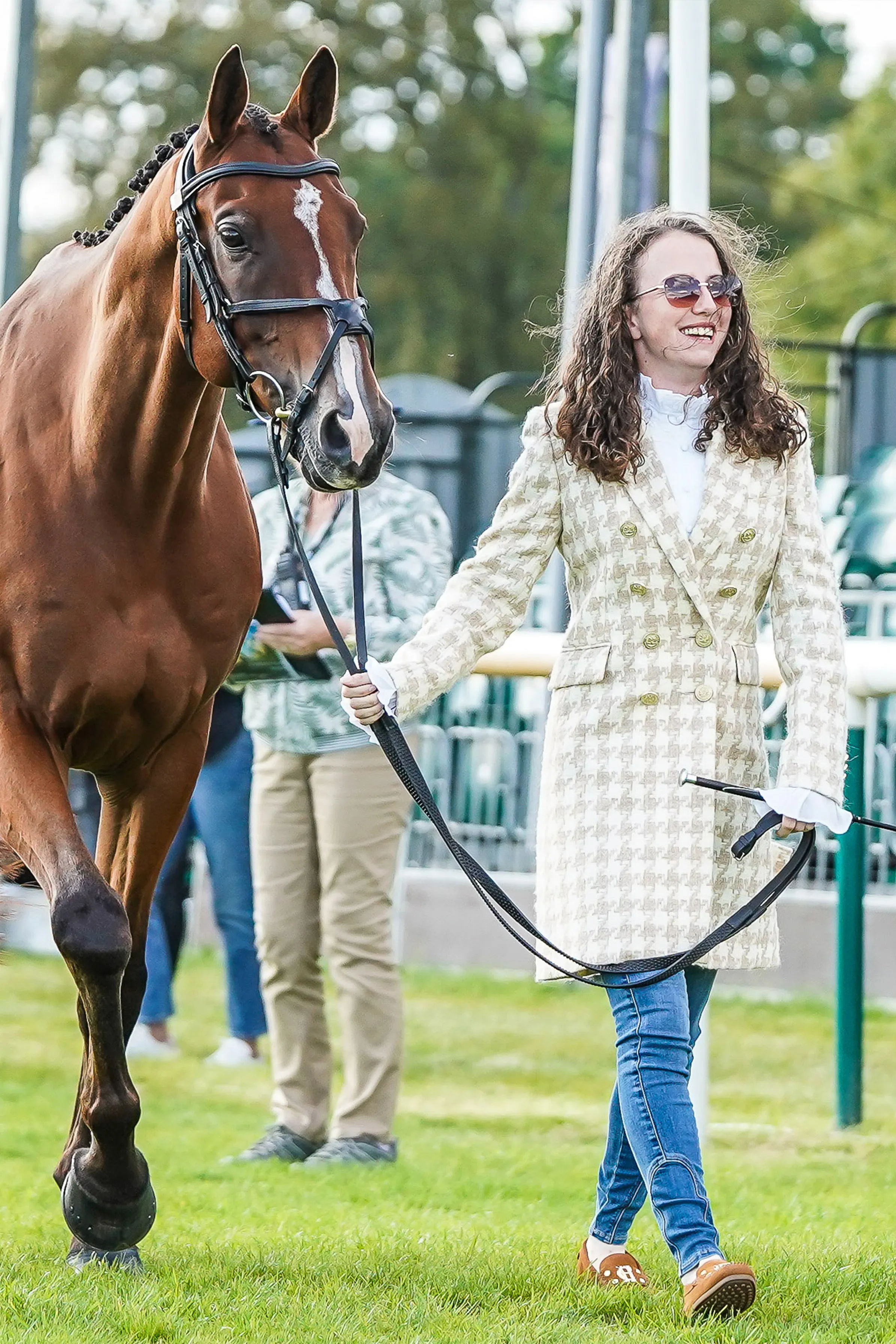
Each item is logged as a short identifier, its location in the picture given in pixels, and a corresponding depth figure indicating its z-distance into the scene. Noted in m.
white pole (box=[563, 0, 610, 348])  21.28
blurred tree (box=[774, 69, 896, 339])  63.59
